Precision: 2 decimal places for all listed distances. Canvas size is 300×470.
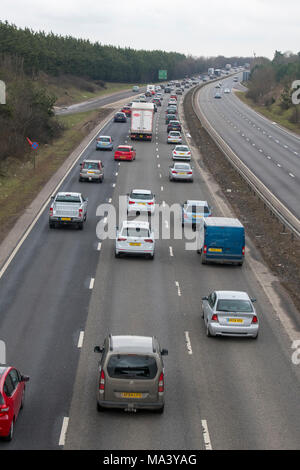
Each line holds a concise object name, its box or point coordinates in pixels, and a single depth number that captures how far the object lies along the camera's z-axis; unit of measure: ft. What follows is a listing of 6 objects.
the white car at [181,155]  216.33
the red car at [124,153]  216.33
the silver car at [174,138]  259.80
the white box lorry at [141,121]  257.34
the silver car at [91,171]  176.14
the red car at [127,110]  354.02
